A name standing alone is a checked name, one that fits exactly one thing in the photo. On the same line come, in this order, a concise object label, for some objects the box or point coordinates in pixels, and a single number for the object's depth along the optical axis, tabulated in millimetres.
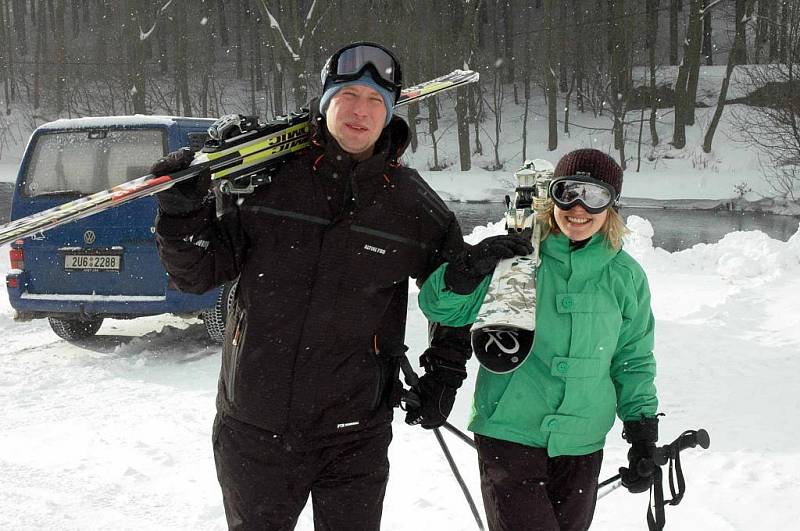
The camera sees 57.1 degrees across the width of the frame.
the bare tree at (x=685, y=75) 29859
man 2189
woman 2383
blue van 6027
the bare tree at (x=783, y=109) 19625
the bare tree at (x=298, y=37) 26719
